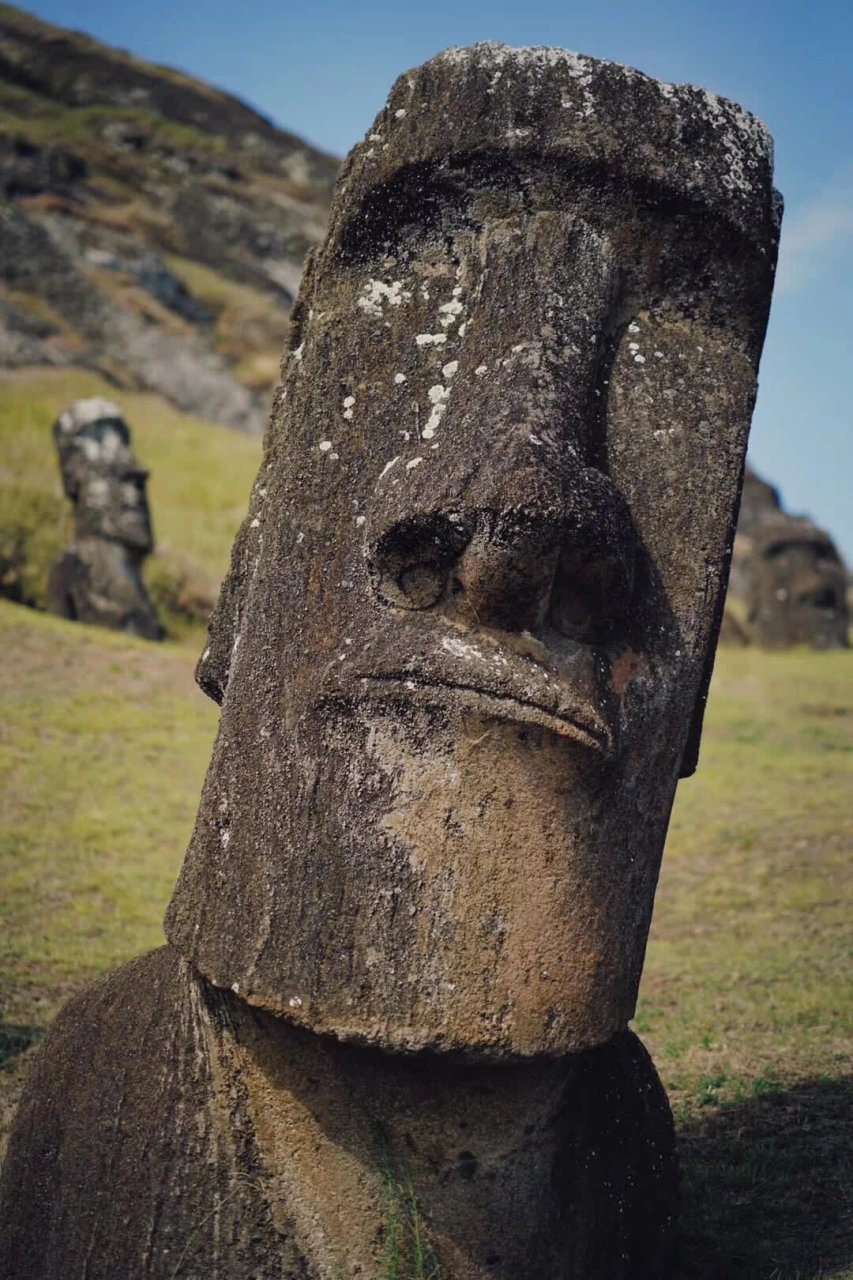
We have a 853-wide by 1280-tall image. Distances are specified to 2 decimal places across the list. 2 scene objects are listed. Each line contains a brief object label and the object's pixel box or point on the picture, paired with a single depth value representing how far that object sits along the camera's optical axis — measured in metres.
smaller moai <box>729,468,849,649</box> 18.66
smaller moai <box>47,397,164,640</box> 14.62
